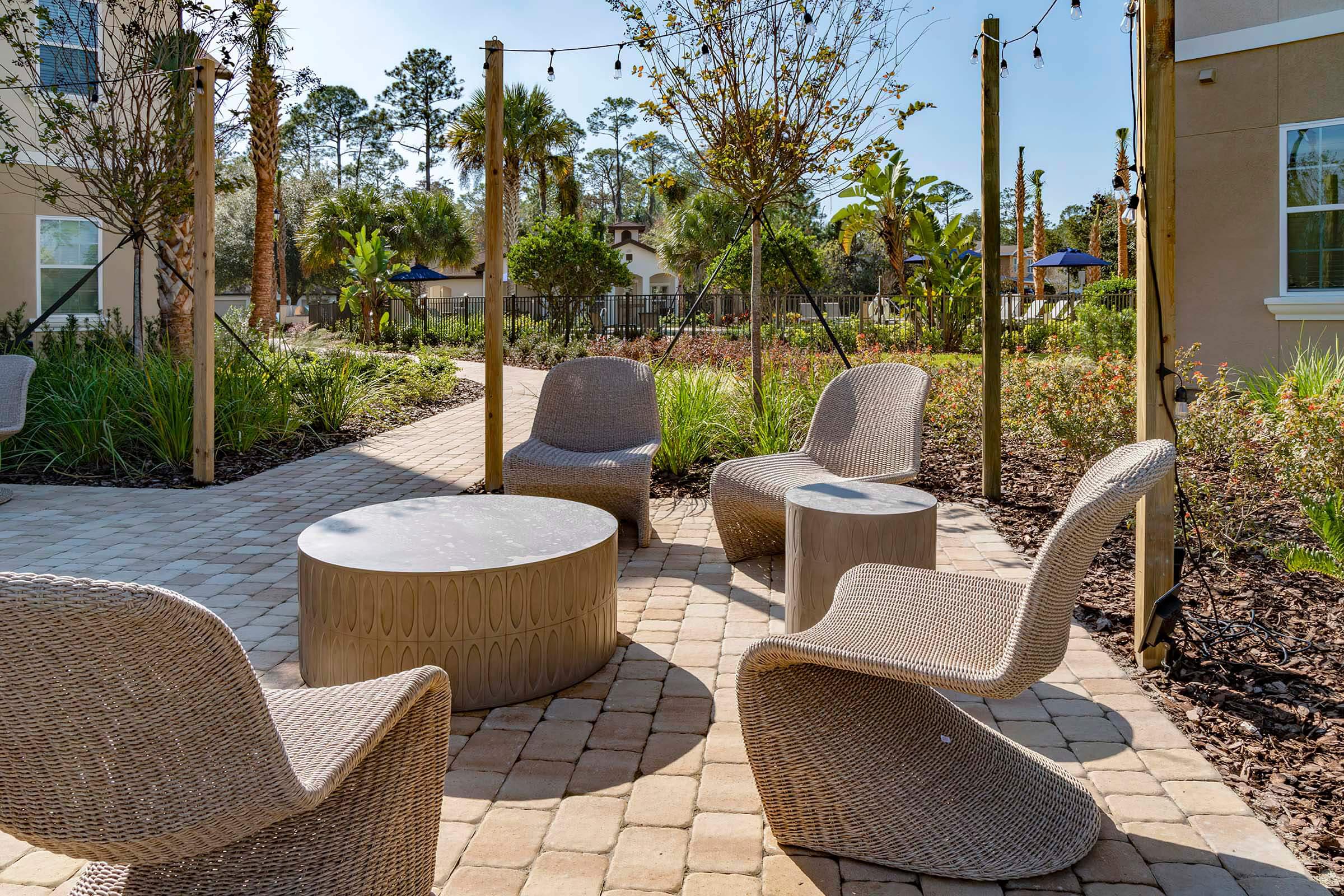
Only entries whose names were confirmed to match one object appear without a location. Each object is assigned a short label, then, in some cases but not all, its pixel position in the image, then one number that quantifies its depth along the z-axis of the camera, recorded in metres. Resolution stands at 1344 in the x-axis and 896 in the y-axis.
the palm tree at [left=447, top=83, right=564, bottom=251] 27.27
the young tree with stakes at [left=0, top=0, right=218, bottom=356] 8.73
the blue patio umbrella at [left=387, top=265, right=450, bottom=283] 28.25
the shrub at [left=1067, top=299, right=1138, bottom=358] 13.44
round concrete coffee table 3.11
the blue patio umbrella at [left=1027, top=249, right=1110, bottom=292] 28.59
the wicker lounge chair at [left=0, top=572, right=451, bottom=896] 1.31
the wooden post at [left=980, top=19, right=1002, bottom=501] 5.98
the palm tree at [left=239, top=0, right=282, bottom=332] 17.61
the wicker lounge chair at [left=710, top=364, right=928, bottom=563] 4.78
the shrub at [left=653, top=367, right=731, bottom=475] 6.99
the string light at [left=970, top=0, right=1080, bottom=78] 5.13
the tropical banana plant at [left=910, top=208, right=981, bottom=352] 17.53
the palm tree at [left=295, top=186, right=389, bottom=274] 30.61
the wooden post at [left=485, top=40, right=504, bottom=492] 5.97
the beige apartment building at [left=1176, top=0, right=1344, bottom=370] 9.29
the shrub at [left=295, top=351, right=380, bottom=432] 9.29
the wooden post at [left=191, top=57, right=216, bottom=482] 6.68
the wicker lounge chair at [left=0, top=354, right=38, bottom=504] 6.20
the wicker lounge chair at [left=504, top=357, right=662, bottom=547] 5.63
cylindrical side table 3.65
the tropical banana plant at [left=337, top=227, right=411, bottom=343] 21.11
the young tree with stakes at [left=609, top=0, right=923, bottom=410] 7.36
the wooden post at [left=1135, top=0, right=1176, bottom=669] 3.39
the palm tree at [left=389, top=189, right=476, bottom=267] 33.03
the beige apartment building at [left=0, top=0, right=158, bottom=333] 11.90
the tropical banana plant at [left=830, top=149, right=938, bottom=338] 18.48
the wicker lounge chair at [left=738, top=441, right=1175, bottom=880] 2.11
